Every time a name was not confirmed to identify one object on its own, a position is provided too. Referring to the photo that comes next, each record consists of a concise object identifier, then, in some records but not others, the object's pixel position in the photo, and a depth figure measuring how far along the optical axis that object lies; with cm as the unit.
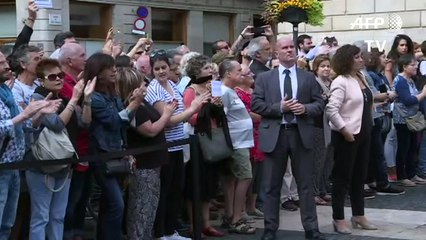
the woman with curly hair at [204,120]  809
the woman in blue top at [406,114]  1106
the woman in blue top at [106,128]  670
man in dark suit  770
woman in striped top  753
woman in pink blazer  805
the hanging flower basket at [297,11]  1414
